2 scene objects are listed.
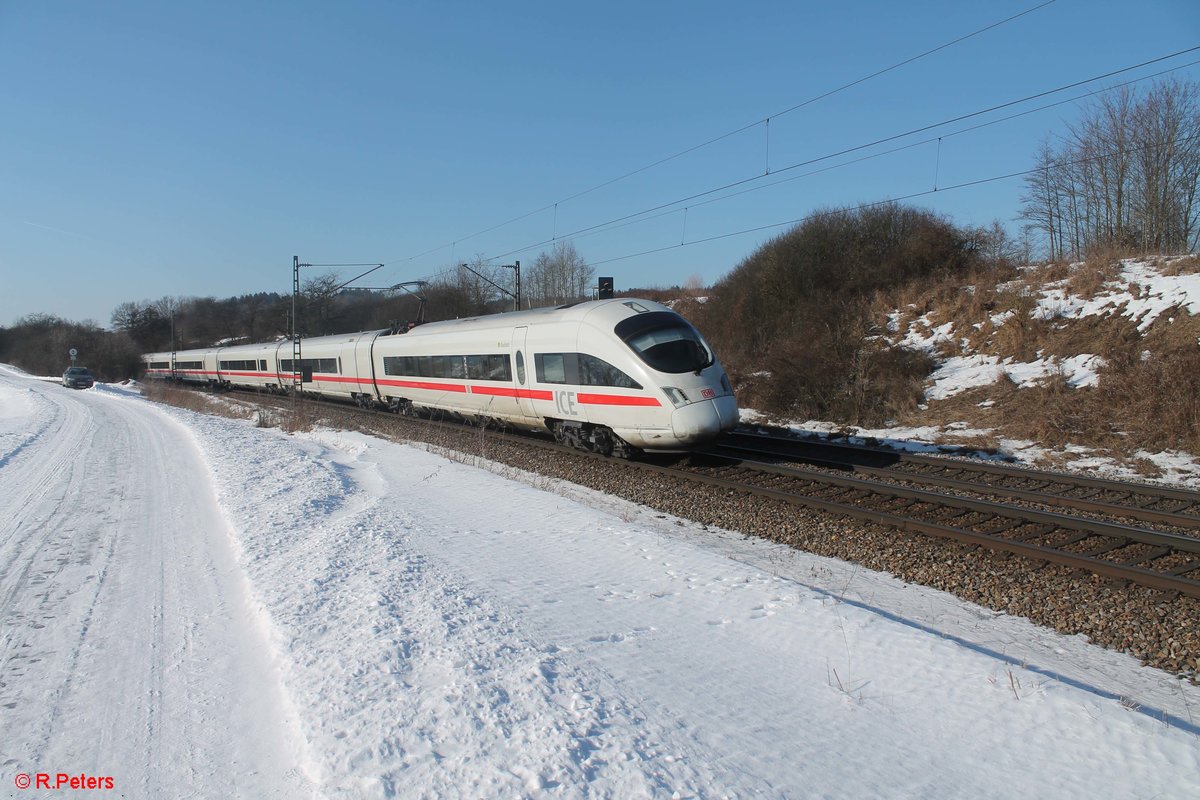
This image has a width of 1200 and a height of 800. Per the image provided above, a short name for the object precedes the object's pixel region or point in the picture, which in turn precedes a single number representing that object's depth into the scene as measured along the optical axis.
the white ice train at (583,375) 11.32
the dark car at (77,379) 45.44
